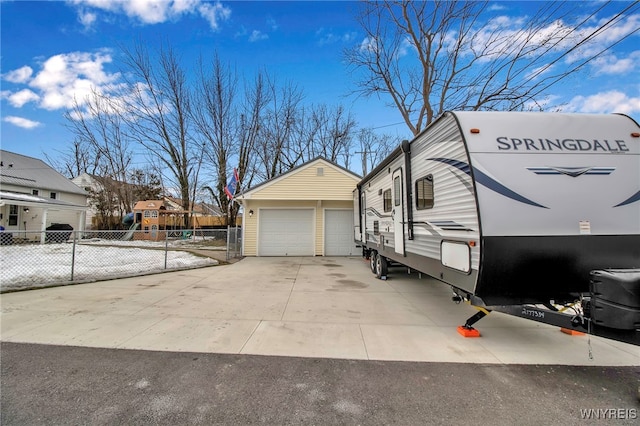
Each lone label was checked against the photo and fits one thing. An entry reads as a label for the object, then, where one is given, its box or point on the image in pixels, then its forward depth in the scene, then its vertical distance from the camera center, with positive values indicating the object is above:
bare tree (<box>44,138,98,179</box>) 30.86 +7.05
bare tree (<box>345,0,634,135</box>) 13.69 +8.34
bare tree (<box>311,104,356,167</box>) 25.03 +7.97
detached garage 12.62 +0.55
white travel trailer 3.04 +0.20
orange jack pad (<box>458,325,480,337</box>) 3.98 -1.51
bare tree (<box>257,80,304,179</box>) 22.95 +6.88
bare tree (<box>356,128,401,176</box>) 27.66 +8.05
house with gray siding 17.22 +2.34
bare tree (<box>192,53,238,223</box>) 21.05 +7.00
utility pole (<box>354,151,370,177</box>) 26.05 +5.92
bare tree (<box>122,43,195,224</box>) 20.97 +6.95
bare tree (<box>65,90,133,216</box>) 22.36 +4.35
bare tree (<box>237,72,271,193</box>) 21.94 +7.07
